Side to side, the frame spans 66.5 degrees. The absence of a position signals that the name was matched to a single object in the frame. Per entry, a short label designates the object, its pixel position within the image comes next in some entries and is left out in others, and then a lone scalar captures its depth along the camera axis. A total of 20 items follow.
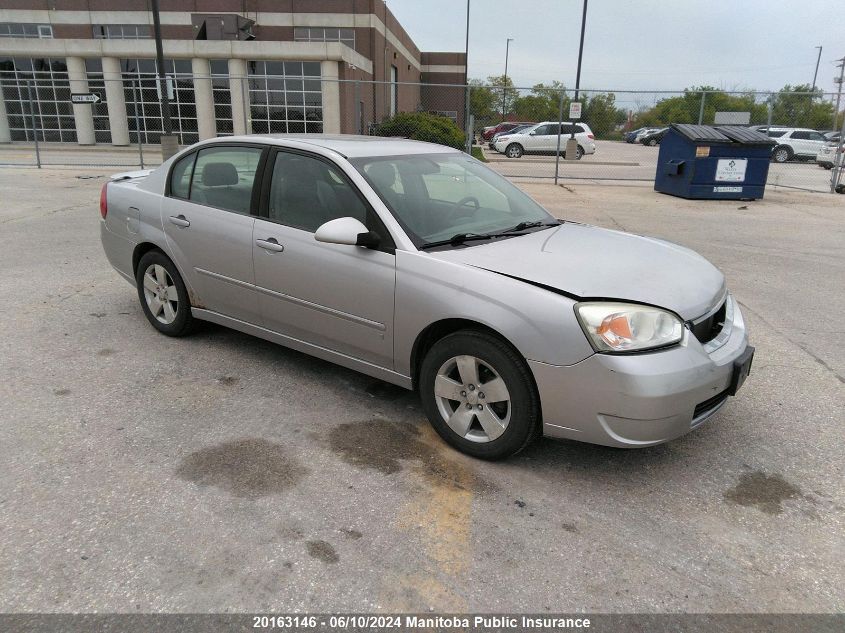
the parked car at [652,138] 44.28
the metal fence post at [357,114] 17.25
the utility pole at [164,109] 15.95
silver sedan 2.95
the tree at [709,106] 24.47
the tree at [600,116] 28.34
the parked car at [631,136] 49.47
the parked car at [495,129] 41.91
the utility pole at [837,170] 16.77
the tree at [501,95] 53.95
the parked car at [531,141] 30.16
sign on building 17.12
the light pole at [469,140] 16.25
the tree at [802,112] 26.94
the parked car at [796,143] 29.84
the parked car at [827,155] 24.83
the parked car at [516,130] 31.67
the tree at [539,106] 30.59
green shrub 21.20
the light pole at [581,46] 35.40
